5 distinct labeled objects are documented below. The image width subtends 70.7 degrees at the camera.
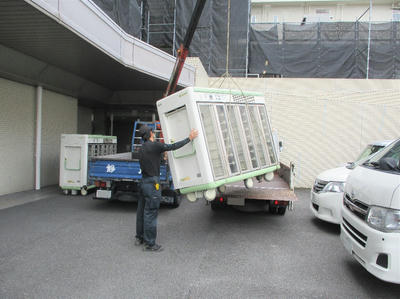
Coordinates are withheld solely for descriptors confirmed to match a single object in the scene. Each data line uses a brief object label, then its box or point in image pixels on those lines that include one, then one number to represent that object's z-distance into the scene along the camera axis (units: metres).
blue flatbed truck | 6.68
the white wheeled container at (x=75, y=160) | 8.28
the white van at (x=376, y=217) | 2.85
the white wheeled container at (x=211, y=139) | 4.39
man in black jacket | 4.50
